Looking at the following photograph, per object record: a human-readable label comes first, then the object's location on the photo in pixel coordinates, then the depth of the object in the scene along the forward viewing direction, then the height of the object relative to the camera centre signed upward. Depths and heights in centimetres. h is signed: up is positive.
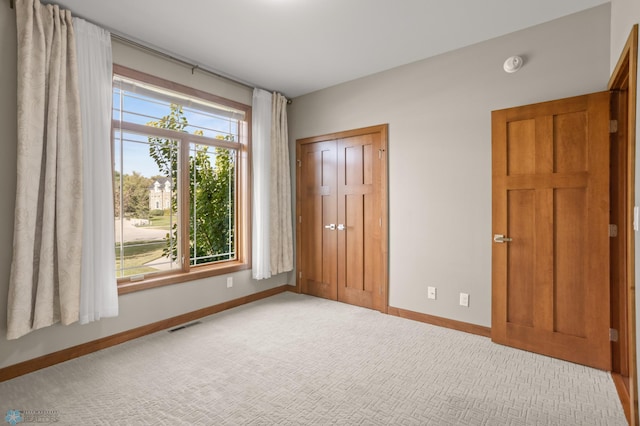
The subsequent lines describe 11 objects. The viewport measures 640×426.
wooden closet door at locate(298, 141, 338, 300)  424 -12
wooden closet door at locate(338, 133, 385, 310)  382 -13
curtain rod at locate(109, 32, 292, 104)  293 +152
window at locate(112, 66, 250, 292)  310 +31
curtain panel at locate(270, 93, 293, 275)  430 +23
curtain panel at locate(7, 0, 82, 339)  230 +25
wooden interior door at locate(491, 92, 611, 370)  245 -16
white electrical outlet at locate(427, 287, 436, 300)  338 -85
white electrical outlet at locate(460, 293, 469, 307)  317 -86
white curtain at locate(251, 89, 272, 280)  411 +28
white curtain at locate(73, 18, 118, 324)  263 +30
